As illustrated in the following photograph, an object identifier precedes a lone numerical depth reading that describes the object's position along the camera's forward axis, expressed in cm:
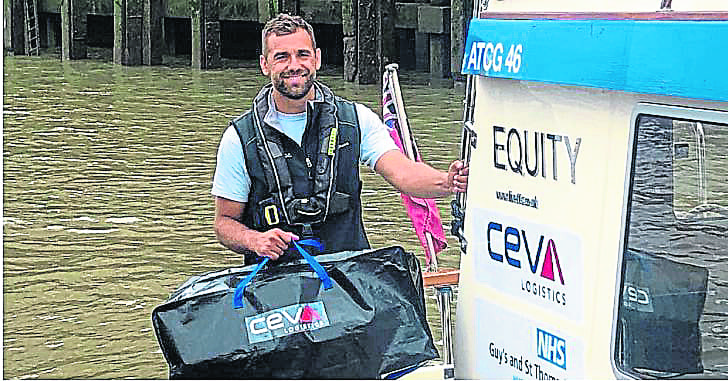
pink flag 475
